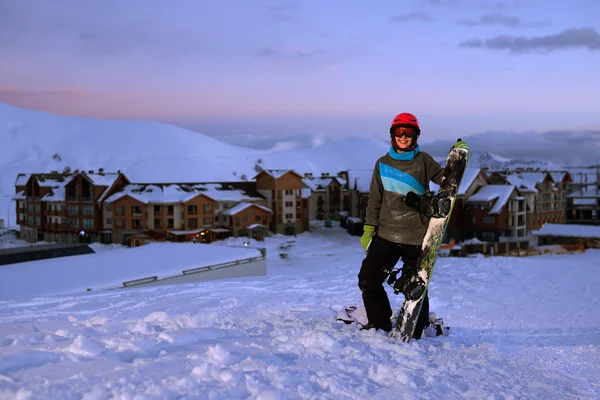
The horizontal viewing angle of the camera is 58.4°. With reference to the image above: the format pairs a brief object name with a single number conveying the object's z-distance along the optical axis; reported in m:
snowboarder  6.32
